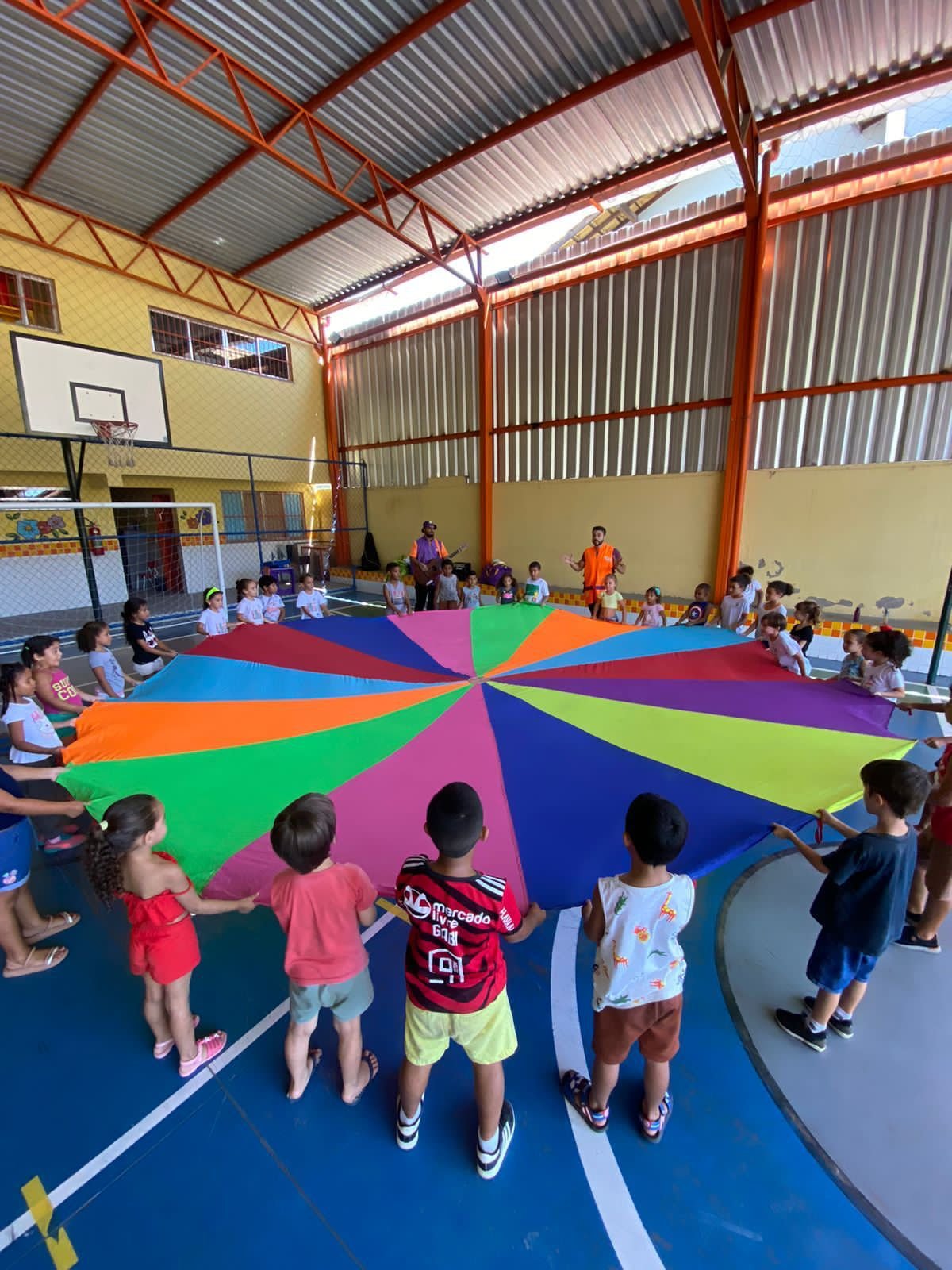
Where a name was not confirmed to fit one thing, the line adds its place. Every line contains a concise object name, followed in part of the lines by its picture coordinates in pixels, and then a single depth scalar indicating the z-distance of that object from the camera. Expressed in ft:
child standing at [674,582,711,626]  18.70
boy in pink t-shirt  5.11
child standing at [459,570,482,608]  24.94
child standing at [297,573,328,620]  22.66
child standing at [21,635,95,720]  9.93
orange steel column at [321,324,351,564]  41.39
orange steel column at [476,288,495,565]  31.40
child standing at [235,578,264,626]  18.22
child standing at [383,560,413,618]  23.36
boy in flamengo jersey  4.81
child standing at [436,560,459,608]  25.03
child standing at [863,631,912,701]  10.32
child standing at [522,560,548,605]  22.89
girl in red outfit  5.43
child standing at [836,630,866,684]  12.14
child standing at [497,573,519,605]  23.13
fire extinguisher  31.83
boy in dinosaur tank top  4.78
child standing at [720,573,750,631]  17.62
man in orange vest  20.77
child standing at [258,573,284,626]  20.63
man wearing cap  26.21
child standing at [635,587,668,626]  18.84
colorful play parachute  7.04
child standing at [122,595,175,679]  15.61
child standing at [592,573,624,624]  19.69
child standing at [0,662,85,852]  8.92
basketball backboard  23.47
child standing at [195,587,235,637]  17.53
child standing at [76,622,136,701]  12.51
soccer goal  29.96
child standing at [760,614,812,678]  12.44
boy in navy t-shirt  5.74
